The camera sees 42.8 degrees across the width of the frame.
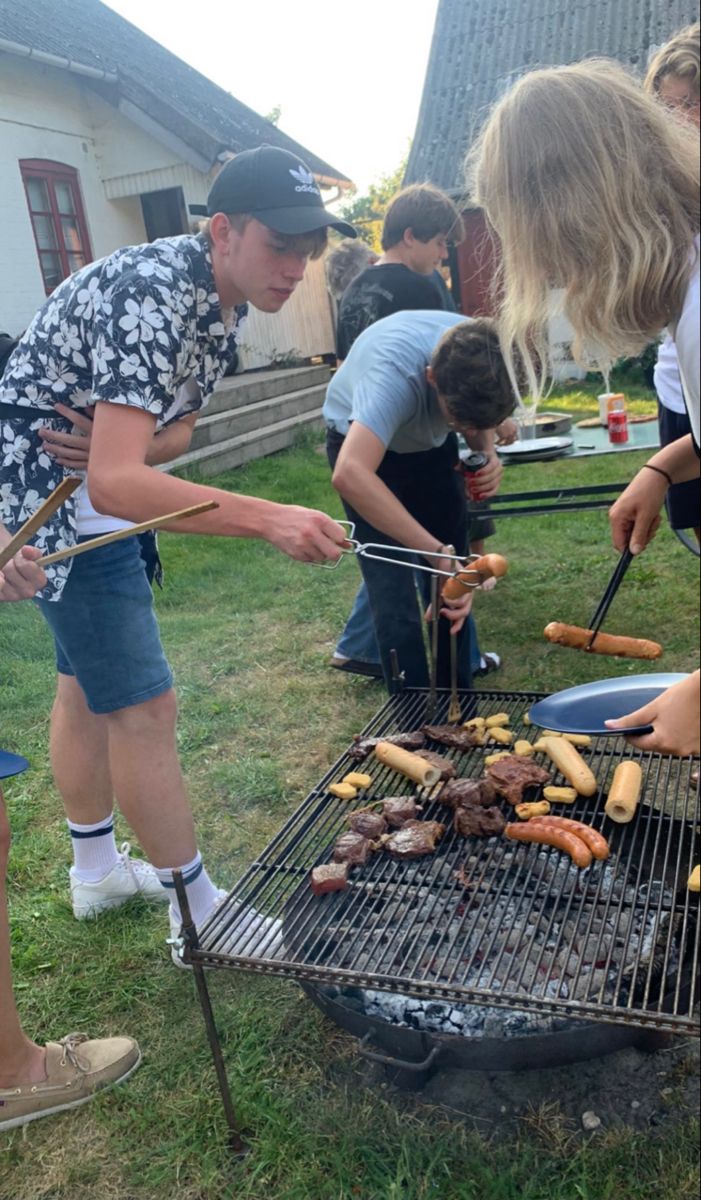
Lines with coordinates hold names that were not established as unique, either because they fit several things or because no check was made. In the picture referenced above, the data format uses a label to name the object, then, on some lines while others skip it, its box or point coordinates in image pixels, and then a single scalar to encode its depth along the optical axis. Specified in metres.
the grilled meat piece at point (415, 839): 2.24
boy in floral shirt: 1.92
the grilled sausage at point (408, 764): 2.50
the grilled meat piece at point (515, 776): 2.40
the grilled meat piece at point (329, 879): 2.17
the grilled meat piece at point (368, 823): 2.36
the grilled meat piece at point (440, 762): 2.53
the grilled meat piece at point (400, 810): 2.40
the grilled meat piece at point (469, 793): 2.40
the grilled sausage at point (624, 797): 2.27
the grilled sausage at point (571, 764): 2.41
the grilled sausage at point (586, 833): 2.14
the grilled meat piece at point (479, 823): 2.30
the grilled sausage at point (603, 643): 2.73
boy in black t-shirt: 4.22
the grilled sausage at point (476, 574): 2.38
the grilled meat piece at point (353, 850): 2.26
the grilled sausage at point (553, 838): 2.12
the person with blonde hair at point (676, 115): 1.70
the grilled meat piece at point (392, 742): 2.68
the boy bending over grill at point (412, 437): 2.85
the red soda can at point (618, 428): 4.97
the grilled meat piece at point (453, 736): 2.68
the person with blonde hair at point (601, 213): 1.38
